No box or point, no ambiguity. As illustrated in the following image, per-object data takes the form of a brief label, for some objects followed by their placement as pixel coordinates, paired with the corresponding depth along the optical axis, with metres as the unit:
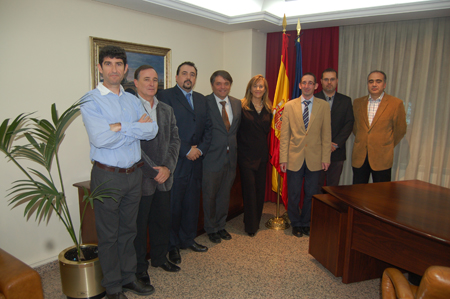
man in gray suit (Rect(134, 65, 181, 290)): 2.50
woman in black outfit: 3.44
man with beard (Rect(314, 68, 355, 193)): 3.63
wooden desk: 1.77
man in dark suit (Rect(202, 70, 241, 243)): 3.21
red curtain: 4.32
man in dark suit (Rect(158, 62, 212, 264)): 2.93
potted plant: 2.03
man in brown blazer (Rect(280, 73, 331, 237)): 3.38
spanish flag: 3.79
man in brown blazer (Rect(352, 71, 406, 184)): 3.44
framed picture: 3.06
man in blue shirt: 2.09
